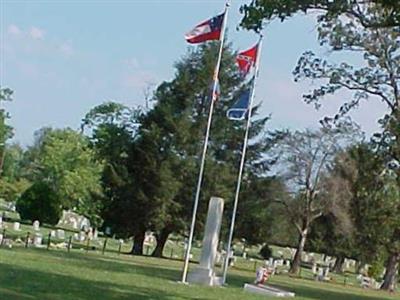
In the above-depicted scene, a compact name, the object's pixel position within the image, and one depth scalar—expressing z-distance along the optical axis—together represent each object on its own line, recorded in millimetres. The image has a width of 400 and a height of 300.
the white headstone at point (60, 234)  54319
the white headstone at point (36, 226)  57819
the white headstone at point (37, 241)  41600
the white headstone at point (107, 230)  55847
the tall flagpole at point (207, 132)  26209
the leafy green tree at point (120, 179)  53875
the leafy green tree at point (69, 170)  78312
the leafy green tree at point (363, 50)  14828
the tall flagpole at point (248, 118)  29969
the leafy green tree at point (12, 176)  88875
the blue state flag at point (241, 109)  30172
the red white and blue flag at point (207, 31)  25766
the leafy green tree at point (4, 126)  86062
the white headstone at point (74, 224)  77538
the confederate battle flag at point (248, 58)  30095
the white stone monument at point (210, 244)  27953
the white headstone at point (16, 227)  53325
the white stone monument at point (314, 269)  61200
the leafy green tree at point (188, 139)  54031
